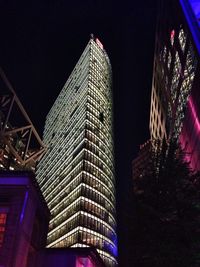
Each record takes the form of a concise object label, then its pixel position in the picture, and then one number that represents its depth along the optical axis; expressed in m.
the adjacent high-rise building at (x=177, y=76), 31.86
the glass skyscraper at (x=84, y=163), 71.69
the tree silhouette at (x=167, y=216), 15.01
